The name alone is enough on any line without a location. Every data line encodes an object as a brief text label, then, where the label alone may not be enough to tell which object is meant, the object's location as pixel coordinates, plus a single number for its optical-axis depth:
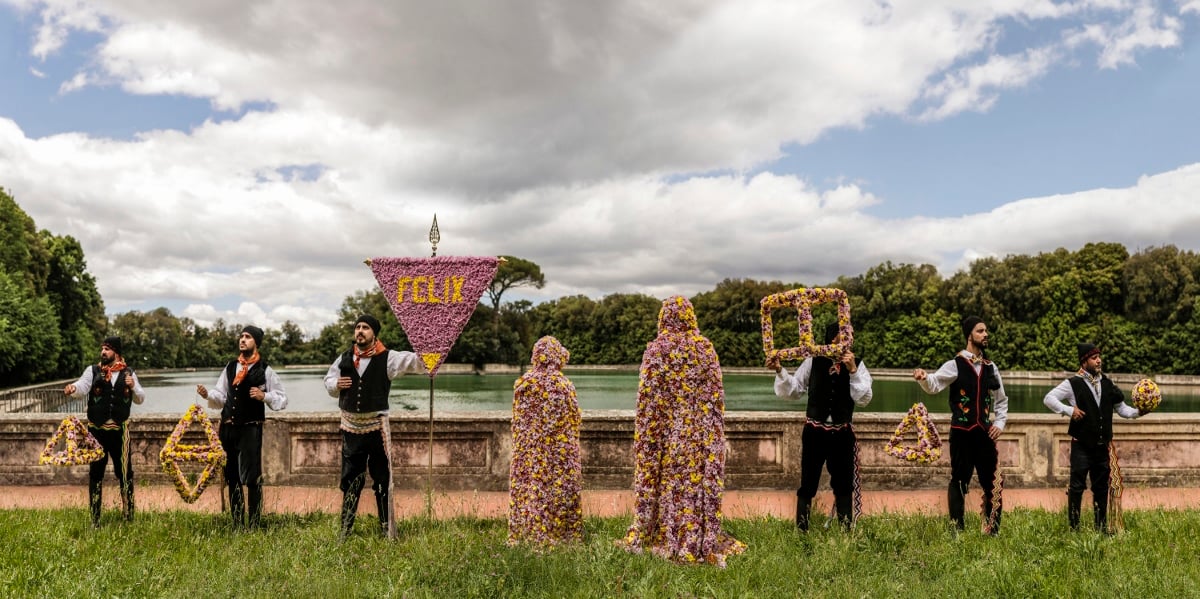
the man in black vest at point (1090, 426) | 5.95
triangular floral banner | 6.18
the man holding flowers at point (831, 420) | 5.68
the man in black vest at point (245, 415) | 5.97
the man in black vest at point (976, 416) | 5.77
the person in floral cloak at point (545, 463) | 5.34
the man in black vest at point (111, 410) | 6.26
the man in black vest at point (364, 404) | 5.75
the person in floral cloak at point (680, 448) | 5.02
